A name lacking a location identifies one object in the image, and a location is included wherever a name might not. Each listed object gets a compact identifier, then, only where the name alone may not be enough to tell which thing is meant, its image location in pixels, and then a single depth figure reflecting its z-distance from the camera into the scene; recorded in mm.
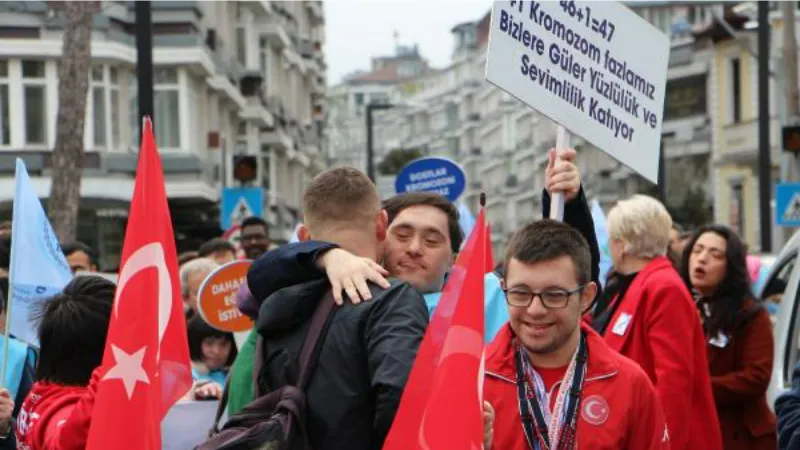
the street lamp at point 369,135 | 47706
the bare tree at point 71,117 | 19812
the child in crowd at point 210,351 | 8664
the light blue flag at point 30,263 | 7211
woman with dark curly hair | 8742
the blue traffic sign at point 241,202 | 23422
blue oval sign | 17031
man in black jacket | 4547
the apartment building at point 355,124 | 178375
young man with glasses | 5145
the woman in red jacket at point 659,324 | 7242
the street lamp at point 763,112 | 24844
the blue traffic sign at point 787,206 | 23625
